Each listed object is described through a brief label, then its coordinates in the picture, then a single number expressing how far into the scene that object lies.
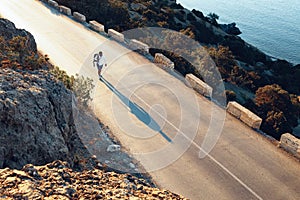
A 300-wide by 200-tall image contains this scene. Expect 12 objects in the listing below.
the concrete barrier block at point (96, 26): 20.41
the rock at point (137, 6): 30.62
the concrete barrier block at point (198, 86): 13.85
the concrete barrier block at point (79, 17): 22.25
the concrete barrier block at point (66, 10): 23.36
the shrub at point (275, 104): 16.62
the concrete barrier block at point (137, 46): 17.53
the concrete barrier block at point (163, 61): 15.98
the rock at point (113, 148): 9.74
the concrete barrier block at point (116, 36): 19.06
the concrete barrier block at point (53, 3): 24.73
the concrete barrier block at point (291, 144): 10.62
